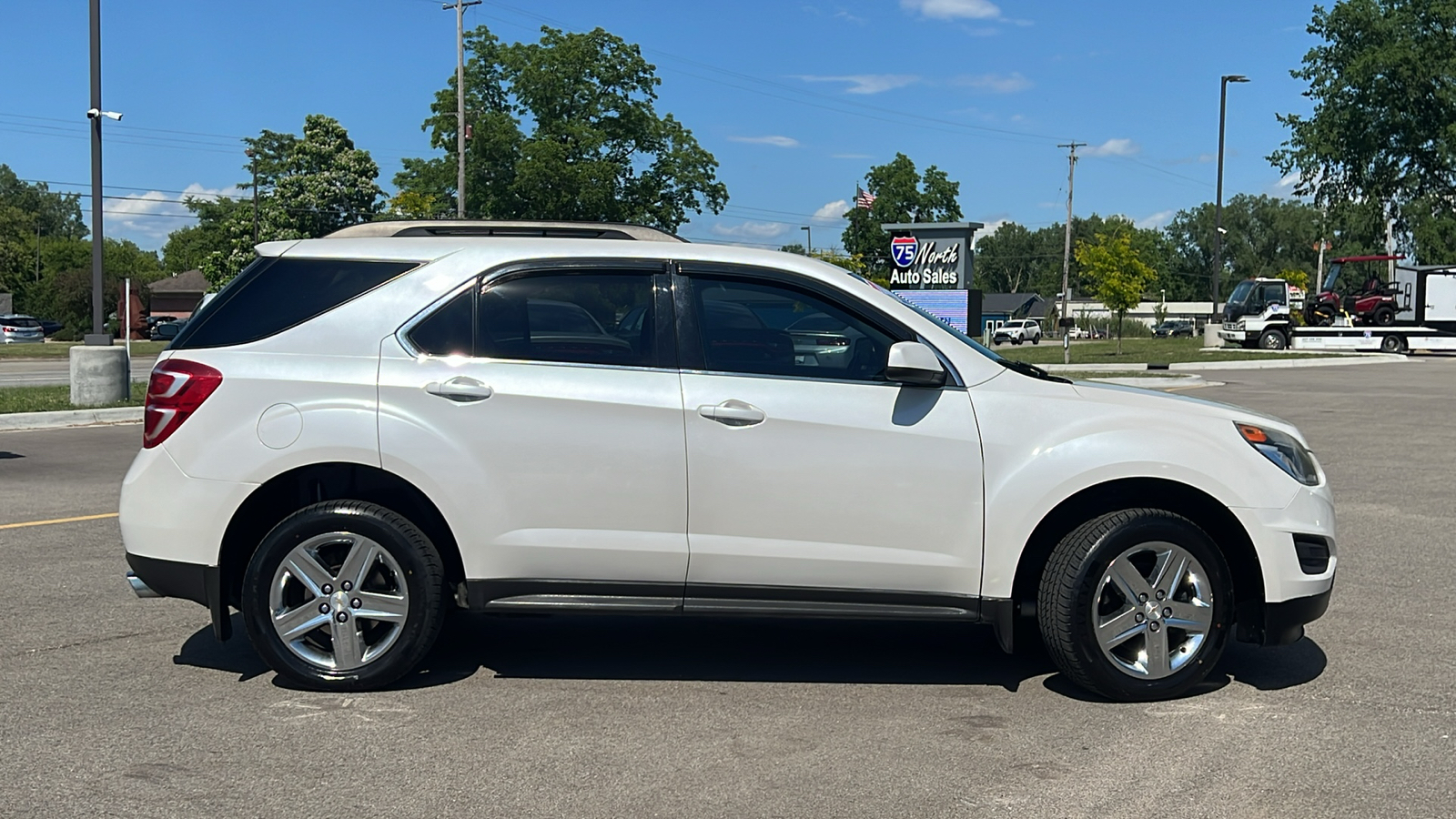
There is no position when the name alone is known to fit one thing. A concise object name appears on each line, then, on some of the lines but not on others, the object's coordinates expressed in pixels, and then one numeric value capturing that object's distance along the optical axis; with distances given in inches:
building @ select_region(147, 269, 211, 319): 3474.4
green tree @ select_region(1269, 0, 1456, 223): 1961.1
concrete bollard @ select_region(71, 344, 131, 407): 705.6
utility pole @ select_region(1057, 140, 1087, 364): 2670.3
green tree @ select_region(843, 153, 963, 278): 3693.4
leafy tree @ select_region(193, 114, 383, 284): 2783.0
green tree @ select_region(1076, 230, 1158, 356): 1760.6
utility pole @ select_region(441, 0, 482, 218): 1747.0
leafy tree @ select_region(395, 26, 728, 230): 2391.7
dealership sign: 1138.0
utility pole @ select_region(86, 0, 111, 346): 700.0
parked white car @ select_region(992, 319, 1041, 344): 2965.1
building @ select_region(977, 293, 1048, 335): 5221.5
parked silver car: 2274.9
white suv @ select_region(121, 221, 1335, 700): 192.5
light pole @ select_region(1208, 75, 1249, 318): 1921.8
